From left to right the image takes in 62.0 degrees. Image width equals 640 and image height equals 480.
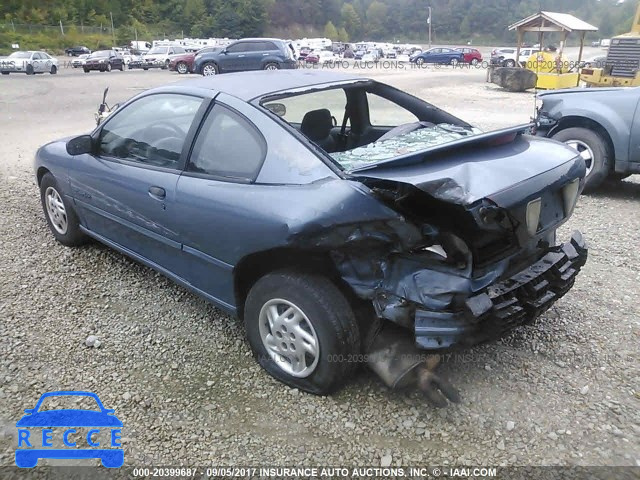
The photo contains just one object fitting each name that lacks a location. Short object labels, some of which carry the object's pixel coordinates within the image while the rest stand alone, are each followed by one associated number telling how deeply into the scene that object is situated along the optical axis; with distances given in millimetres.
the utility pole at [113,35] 73500
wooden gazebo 20562
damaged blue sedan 2543
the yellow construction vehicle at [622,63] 15078
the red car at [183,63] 30250
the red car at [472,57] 44269
